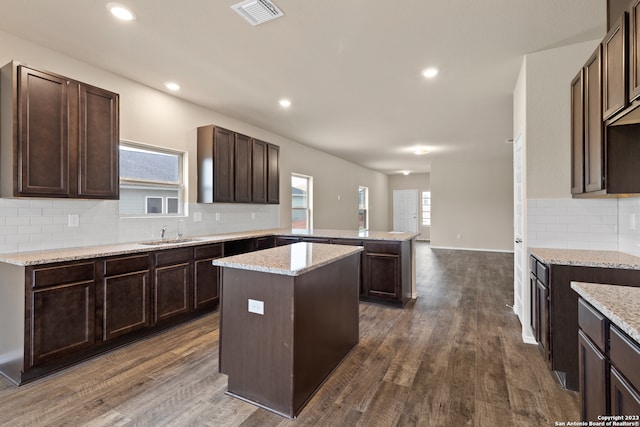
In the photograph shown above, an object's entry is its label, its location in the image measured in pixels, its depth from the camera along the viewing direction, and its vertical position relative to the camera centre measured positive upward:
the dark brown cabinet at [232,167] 4.09 +0.63
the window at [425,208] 11.49 +0.17
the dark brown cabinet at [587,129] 2.14 +0.62
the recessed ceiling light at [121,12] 2.19 +1.42
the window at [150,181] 3.50 +0.38
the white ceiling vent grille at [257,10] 2.15 +1.41
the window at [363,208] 10.22 +0.15
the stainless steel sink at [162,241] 3.38 -0.32
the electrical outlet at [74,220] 2.93 -0.07
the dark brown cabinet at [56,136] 2.35 +0.62
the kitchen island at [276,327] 1.89 -0.72
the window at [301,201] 6.65 +0.24
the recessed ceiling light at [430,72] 3.17 +1.43
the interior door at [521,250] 2.92 -0.38
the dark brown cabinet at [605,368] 0.99 -0.56
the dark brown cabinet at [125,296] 2.63 -0.72
